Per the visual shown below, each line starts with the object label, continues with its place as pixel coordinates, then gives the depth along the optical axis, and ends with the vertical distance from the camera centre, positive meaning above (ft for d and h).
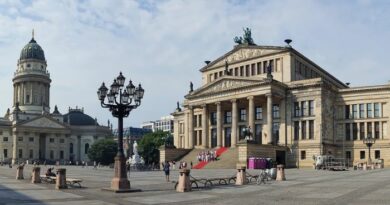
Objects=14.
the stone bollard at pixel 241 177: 118.11 -12.44
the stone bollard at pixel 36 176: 125.39 -13.04
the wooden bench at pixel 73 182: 109.52 -12.90
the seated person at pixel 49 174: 129.19 -12.93
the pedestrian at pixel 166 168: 129.59 -11.25
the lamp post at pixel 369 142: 235.61 -7.56
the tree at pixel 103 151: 481.05 -25.00
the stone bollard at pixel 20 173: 145.96 -14.33
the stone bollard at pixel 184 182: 98.22 -11.36
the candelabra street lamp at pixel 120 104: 97.14 +4.66
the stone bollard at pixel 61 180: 105.09 -11.80
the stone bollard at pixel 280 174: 132.67 -13.14
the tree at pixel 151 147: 419.74 -18.39
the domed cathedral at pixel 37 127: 540.52 -1.08
